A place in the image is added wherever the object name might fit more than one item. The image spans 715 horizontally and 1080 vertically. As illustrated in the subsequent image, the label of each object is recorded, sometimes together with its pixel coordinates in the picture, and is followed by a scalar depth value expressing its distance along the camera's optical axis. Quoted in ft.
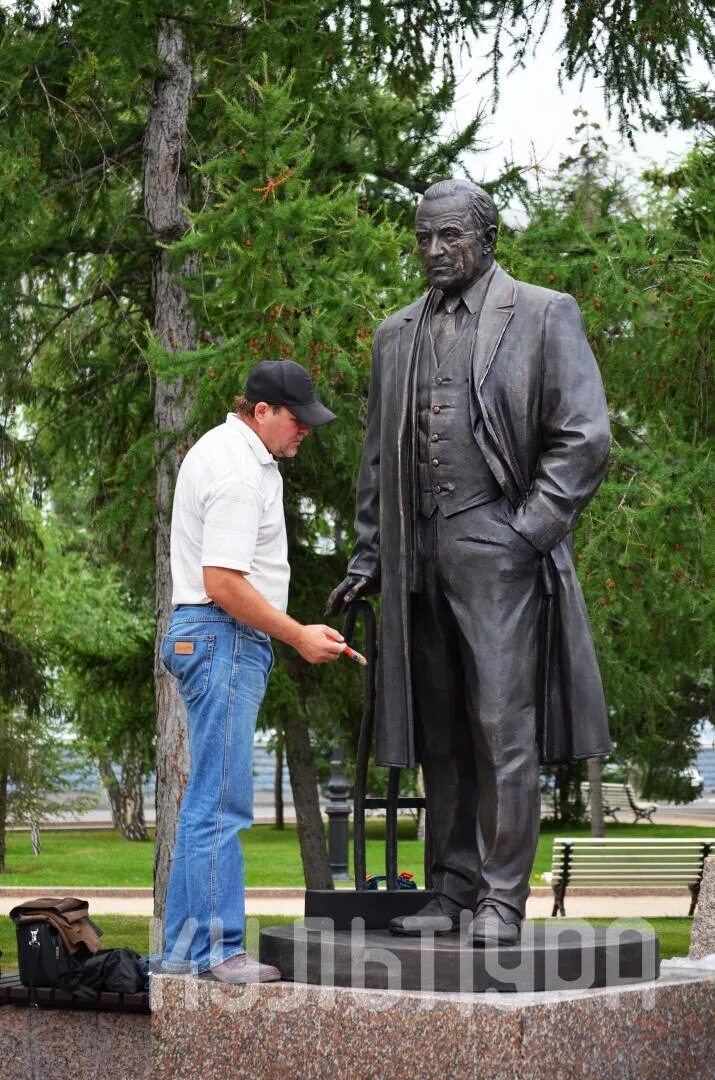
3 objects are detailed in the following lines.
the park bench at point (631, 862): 53.11
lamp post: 68.74
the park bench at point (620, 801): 118.93
